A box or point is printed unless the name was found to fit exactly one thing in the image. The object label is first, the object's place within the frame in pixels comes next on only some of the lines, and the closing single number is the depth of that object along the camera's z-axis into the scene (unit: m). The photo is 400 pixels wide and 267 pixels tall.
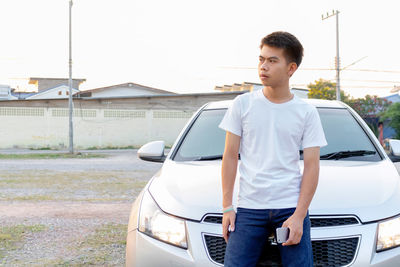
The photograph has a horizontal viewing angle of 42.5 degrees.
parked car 2.68
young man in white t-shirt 2.21
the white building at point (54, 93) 57.06
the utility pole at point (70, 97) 27.91
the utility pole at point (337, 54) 37.38
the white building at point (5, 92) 56.75
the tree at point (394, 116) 39.59
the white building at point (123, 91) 49.44
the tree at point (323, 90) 53.66
